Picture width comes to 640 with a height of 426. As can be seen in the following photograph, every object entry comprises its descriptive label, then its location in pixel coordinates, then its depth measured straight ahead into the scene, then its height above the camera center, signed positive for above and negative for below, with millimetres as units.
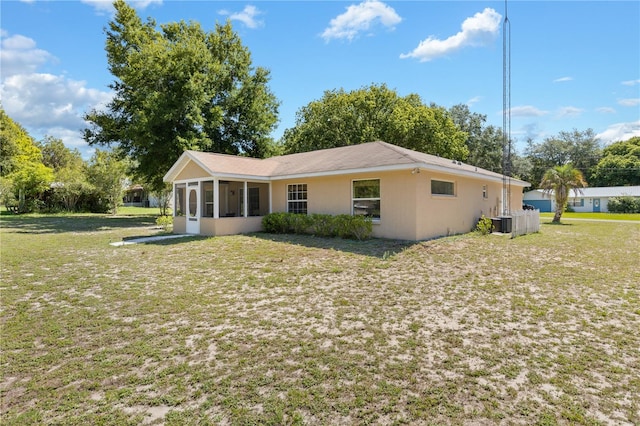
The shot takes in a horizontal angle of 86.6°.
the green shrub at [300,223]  13638 -693
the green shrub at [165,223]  18256 -839
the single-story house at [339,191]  11969 +650
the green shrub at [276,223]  14422 -717
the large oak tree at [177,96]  20281 +7349
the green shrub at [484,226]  13930 -917
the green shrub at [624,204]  35875 -158
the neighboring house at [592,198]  38750 +580
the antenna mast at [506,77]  10281 +4617
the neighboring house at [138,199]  50719 +1399
